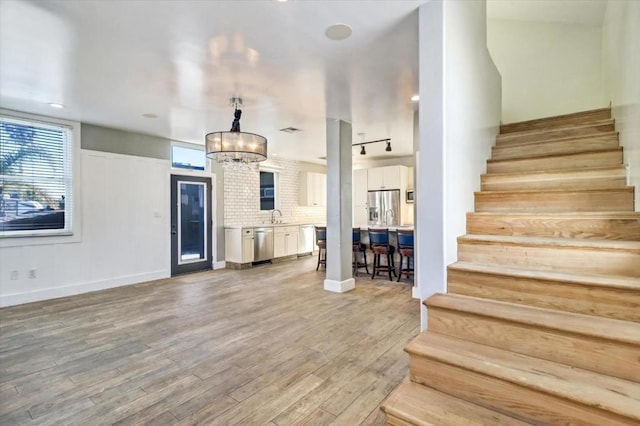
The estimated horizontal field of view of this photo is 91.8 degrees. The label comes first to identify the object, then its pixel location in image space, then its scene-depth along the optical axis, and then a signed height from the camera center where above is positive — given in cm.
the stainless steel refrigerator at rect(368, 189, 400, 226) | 784 +10
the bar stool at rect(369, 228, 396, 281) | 550 -66
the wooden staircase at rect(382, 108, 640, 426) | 131 -54
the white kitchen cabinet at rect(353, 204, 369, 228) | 847 -11
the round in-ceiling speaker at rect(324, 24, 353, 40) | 240 +143
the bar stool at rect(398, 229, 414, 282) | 511 -56
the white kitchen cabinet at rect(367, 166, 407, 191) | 789 +88
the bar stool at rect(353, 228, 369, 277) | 587 -77
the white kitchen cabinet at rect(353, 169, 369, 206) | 852 +68
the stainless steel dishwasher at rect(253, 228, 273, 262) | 695 -75
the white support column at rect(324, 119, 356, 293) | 488 +3
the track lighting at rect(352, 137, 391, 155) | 650 +147
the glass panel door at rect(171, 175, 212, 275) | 609 -26
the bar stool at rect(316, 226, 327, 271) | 630 -51
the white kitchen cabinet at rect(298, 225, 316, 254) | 820 -75
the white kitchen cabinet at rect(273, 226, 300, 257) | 742 -73
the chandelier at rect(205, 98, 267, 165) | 361 +77
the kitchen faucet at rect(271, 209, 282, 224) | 810 -11
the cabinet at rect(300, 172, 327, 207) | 882 +66
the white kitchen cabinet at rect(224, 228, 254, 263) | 667 -73
